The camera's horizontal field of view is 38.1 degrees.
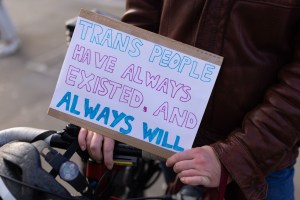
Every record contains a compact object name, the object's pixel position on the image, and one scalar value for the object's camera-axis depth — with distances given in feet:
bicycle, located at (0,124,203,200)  3.75
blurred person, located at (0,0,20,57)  18.87
